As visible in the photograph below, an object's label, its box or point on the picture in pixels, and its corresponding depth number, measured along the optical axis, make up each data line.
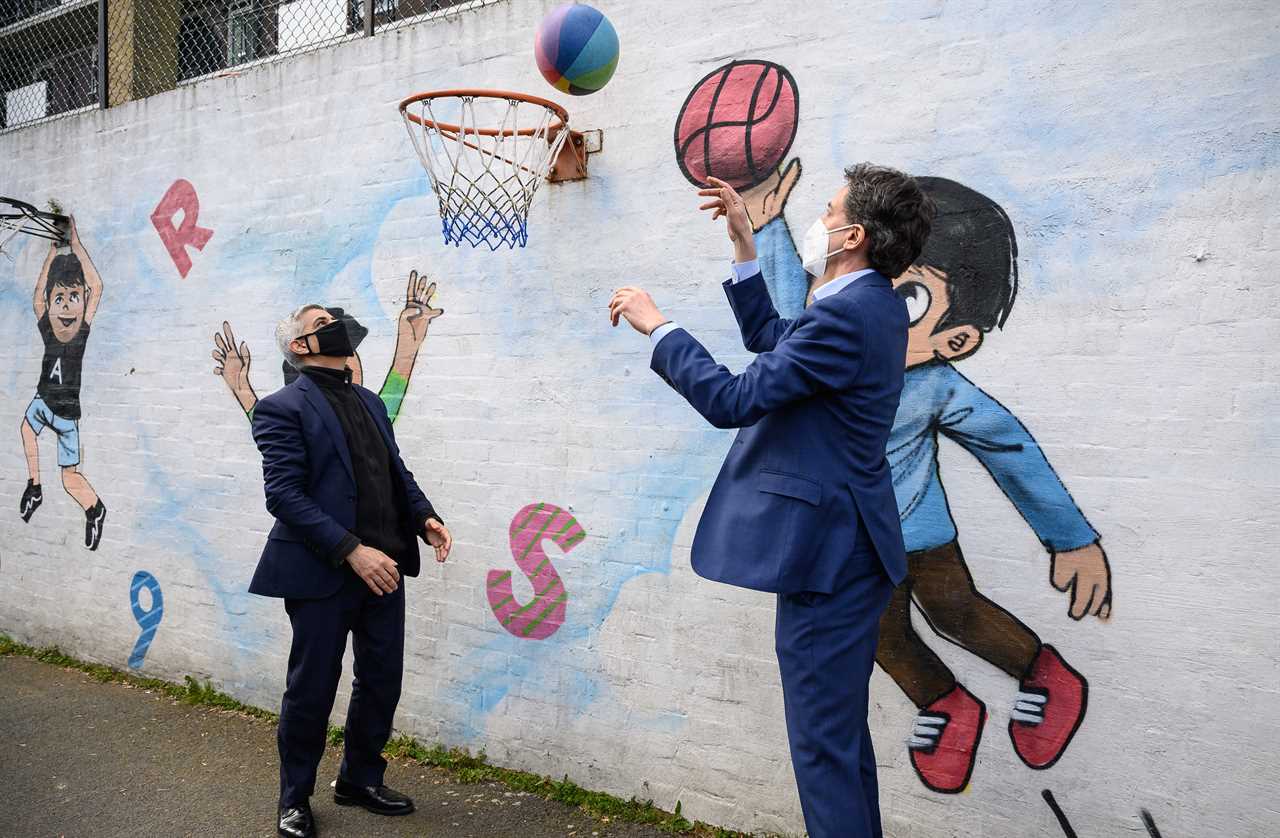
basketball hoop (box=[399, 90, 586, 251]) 3.71
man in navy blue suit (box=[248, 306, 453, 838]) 3.34
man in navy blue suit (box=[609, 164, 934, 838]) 2.38
